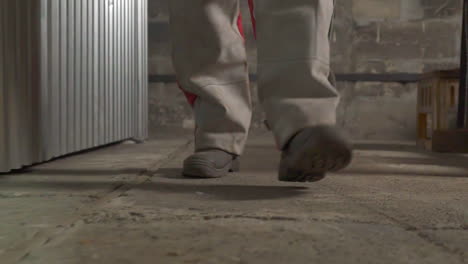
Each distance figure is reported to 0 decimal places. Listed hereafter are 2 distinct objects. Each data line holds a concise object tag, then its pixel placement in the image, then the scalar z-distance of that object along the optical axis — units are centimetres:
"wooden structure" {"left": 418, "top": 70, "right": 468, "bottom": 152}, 263
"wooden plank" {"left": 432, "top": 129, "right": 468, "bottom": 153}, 260
